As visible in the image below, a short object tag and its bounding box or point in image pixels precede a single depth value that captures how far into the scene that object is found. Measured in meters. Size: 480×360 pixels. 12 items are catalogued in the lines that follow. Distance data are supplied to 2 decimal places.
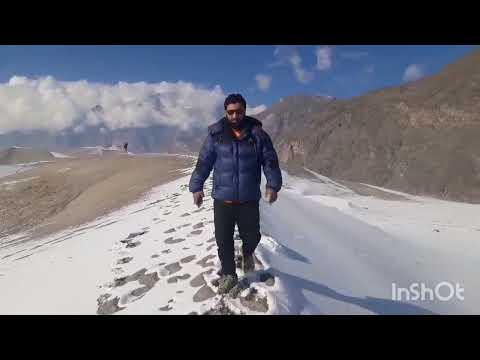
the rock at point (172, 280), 4.62
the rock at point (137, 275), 5.10
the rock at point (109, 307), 4.29
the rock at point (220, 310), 3.55
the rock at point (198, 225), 6.77
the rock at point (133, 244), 6.81
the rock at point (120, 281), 5.03
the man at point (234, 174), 3.83
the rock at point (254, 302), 3.56
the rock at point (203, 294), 3.93
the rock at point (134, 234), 7.51
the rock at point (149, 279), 4.76
